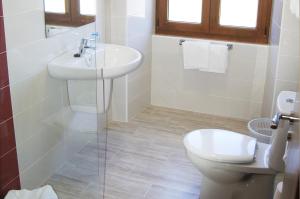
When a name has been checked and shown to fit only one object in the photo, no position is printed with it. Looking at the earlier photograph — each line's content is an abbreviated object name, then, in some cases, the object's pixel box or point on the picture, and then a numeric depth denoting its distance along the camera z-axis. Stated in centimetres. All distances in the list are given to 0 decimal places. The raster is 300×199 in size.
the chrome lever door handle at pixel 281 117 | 109
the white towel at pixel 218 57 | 359
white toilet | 230
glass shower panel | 265
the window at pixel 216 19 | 361
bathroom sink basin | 261
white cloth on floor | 229
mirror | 254
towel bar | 364
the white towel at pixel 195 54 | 364
